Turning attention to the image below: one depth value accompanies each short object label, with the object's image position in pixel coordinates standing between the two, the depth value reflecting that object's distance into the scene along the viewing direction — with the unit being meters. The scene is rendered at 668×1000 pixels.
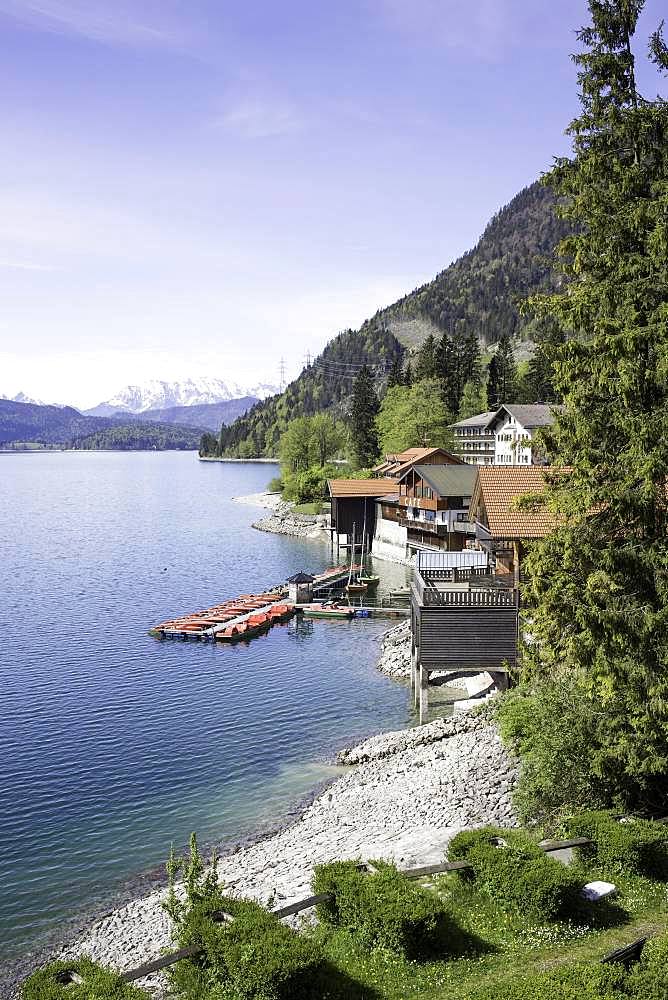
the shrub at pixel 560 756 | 19.33
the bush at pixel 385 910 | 13.35
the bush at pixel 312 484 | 125.56
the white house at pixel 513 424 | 94.50
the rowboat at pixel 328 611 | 59.00
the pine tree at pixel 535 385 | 122.50
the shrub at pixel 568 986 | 10.47
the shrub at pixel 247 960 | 11.65
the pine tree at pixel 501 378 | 142.75
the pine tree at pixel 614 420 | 16.86
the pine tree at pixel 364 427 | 129.75
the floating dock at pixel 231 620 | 52.94
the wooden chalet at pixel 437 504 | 70.25
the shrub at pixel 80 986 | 11.50
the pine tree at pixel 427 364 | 147.50
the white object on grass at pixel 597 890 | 14.55
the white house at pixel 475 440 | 123.50
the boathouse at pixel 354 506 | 87.12
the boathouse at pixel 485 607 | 31.75
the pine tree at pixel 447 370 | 148.88
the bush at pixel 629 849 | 15.77
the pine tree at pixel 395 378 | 160.88
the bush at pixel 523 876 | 14.11
